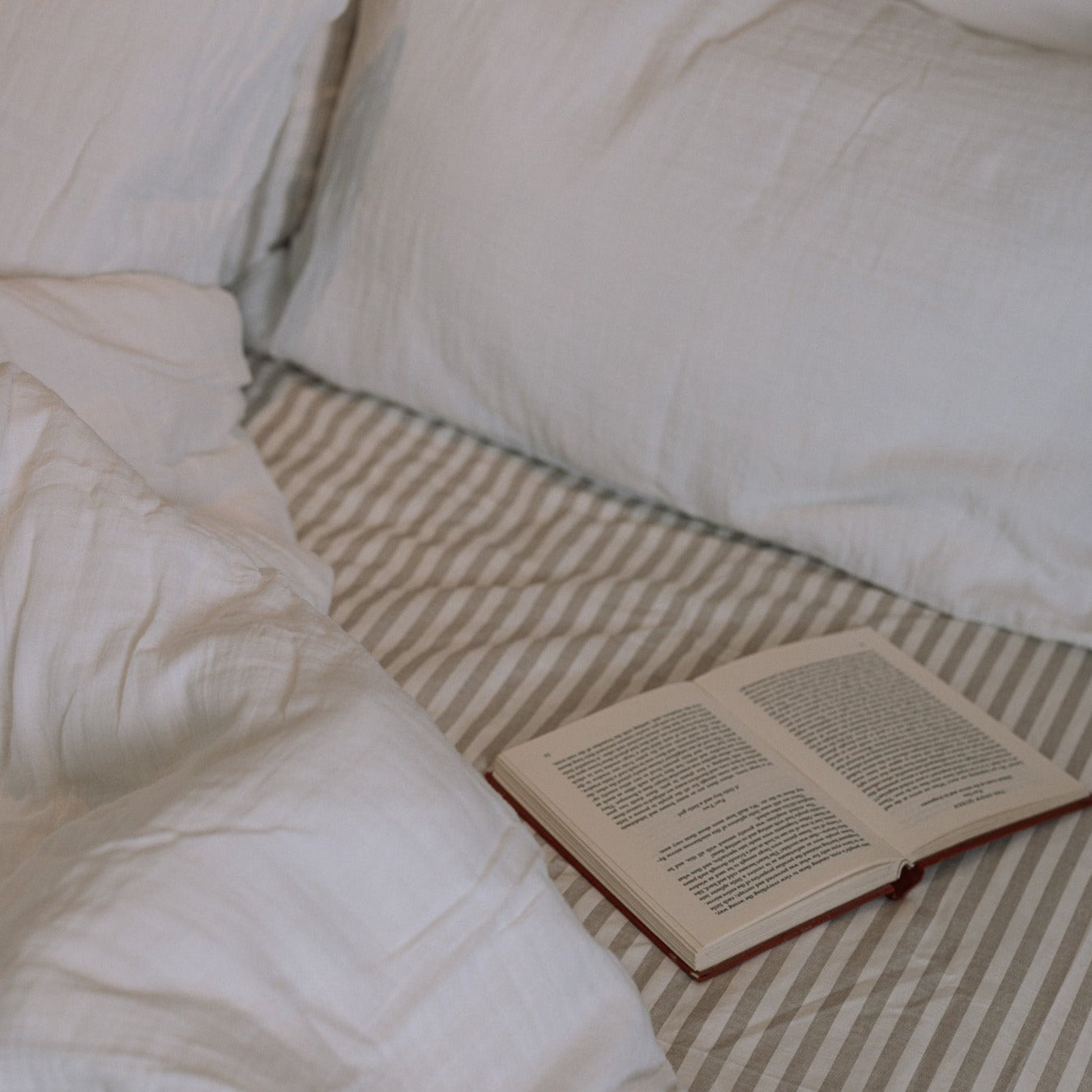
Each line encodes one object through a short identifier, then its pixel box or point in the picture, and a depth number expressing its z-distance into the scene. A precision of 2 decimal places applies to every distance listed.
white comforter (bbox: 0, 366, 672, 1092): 1.42
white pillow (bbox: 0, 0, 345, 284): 1.89
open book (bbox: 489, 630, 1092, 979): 1.70
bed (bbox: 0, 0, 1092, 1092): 1.64
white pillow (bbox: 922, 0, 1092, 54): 2.03
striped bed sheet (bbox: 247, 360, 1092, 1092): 1.67
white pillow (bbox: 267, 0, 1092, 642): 1.91
